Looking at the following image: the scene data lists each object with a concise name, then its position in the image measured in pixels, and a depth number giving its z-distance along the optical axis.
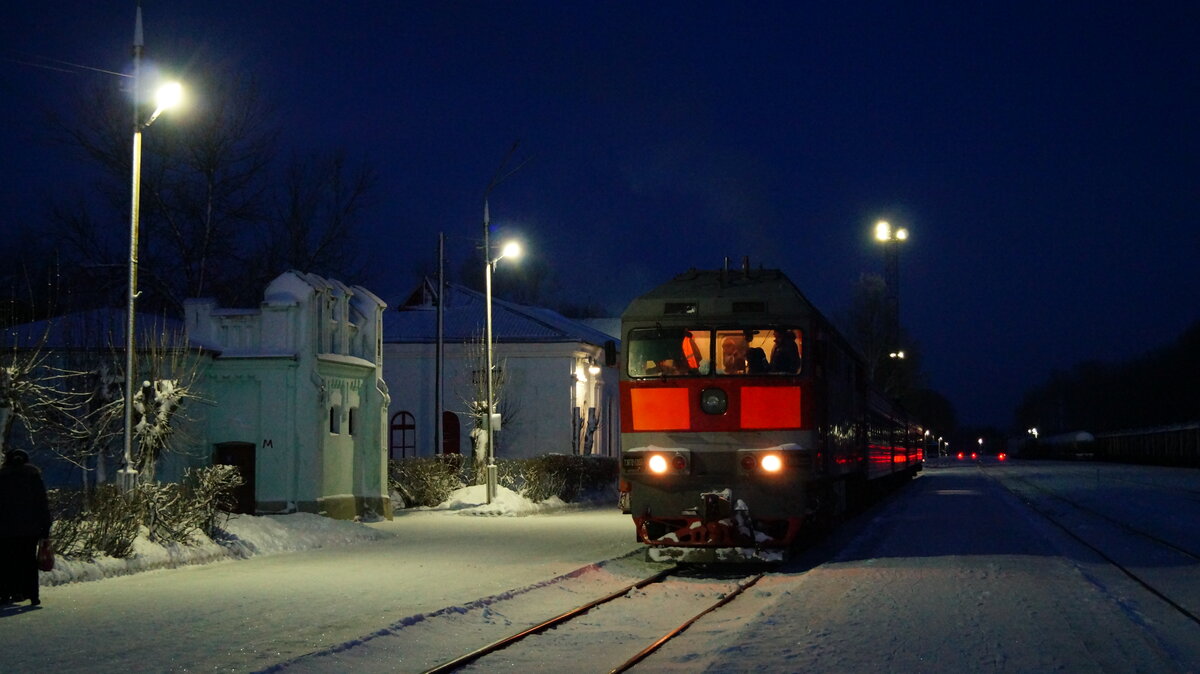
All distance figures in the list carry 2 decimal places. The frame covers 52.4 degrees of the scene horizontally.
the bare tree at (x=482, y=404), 36.00
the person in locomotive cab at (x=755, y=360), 17.42
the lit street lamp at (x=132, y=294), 17.18
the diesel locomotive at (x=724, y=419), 16.89
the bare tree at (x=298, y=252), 48.53
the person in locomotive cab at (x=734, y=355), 17.48
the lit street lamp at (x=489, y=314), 30.57
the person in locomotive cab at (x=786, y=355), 17.33
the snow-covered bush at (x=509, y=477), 34.12
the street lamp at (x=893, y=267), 91.12
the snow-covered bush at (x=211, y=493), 18.64
